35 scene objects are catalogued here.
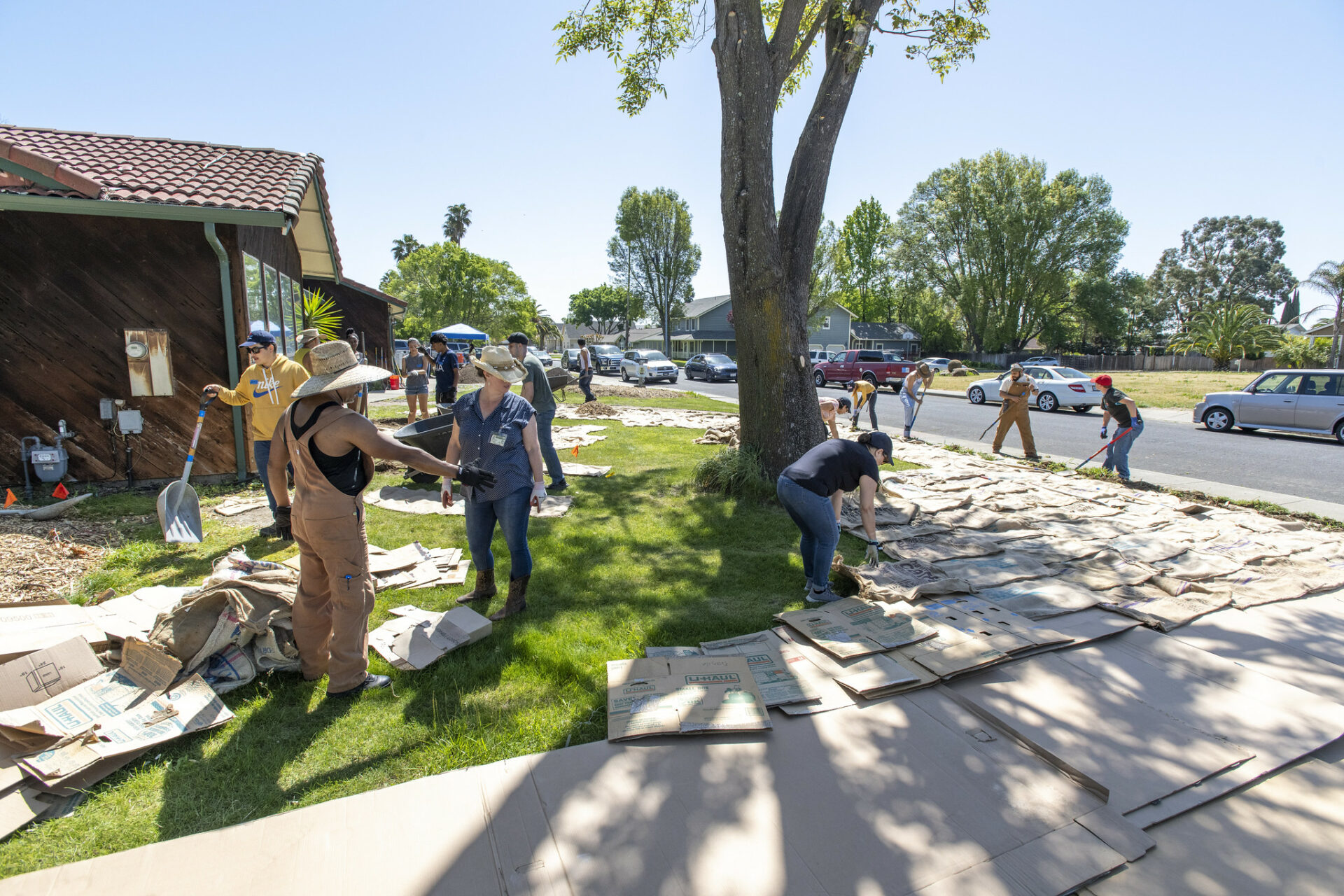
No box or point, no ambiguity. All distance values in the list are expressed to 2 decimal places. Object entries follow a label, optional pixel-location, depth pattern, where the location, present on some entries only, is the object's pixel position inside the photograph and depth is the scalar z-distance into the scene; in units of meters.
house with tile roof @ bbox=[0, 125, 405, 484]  6.91
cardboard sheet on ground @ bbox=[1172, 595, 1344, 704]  3.62
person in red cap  8.55
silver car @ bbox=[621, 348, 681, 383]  28.47
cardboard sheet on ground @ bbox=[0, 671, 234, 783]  2.65
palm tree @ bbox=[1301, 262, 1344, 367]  34.41
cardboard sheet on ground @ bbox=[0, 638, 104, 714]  2.91
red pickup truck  24.89
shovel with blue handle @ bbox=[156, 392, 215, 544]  5.20
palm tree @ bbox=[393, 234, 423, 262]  72.75
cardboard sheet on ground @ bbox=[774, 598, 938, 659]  3.72
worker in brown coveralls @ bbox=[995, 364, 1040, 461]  10.52
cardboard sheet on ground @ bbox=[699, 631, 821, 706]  3.30
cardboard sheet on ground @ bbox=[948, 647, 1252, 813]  2.73
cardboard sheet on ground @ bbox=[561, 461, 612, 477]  8.61
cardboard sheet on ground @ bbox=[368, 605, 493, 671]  3.64
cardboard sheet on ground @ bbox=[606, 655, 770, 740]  3.03
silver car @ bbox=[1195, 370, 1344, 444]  12.76
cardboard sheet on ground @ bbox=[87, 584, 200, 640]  3.54
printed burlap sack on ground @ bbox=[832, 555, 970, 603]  4.49
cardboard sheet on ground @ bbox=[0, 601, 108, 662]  3.14
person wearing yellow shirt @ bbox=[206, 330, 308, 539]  5.42
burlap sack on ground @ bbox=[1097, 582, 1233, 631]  4.23
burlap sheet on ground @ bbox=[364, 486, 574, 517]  6.77
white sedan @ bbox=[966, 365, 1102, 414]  18.42
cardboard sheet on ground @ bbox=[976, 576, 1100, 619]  4.38
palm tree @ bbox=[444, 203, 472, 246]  68.25
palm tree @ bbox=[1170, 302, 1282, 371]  39.91
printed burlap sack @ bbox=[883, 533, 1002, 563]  5.56
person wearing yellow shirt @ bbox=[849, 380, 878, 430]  11.96
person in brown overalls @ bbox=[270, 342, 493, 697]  3.14
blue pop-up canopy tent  24.77
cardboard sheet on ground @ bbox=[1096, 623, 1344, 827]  2.78
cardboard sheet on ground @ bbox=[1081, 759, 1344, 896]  2.21
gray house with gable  59.12
